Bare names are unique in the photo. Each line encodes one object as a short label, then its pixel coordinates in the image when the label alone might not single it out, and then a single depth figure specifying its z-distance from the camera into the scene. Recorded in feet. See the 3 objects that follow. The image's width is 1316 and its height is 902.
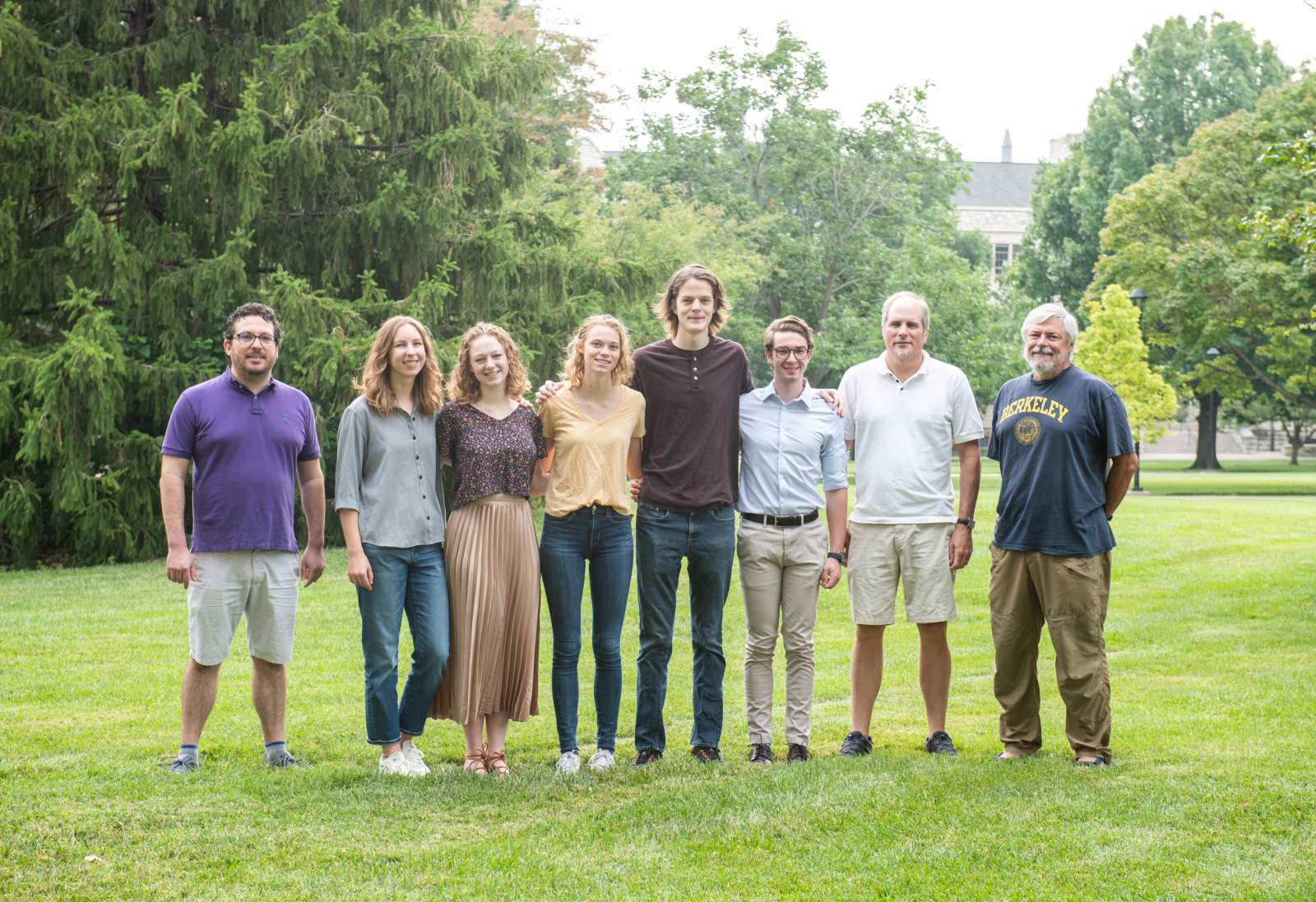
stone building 261.85
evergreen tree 51.29
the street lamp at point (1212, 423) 146.92
